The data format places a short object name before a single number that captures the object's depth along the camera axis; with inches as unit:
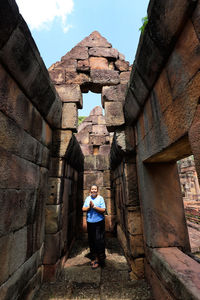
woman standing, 104.3
